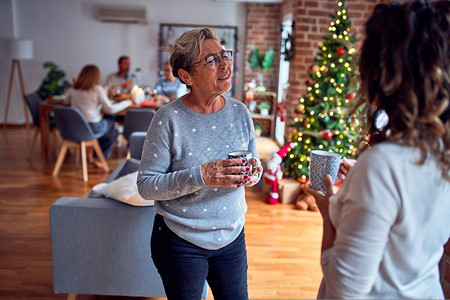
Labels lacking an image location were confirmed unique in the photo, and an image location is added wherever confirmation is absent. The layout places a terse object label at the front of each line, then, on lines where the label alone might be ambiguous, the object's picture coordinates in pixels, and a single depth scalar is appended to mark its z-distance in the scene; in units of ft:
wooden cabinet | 21.80
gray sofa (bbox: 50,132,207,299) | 6.50
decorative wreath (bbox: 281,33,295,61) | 15.78
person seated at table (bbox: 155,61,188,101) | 19.07
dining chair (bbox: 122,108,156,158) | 14.78
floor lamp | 22.49
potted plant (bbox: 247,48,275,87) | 22.22
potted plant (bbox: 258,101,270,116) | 21.77
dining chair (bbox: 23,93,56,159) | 17.33
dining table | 16.34
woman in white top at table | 15.07
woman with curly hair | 2.39
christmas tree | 12.42
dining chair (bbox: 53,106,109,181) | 14.43
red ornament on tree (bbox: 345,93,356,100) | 12.55
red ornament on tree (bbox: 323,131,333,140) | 12.59
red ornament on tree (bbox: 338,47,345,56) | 12.37
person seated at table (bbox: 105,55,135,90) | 20.08
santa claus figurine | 12.67
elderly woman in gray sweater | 4.27
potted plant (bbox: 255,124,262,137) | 21.53
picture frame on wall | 24.67
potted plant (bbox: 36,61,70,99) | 22.80
